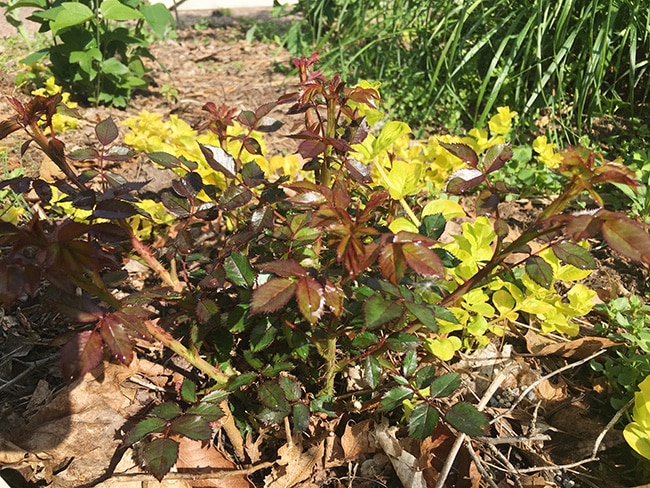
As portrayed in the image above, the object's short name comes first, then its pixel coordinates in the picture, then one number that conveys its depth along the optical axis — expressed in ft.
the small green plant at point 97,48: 2.99
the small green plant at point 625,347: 1.71
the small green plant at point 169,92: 4.12
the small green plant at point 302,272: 1.06
